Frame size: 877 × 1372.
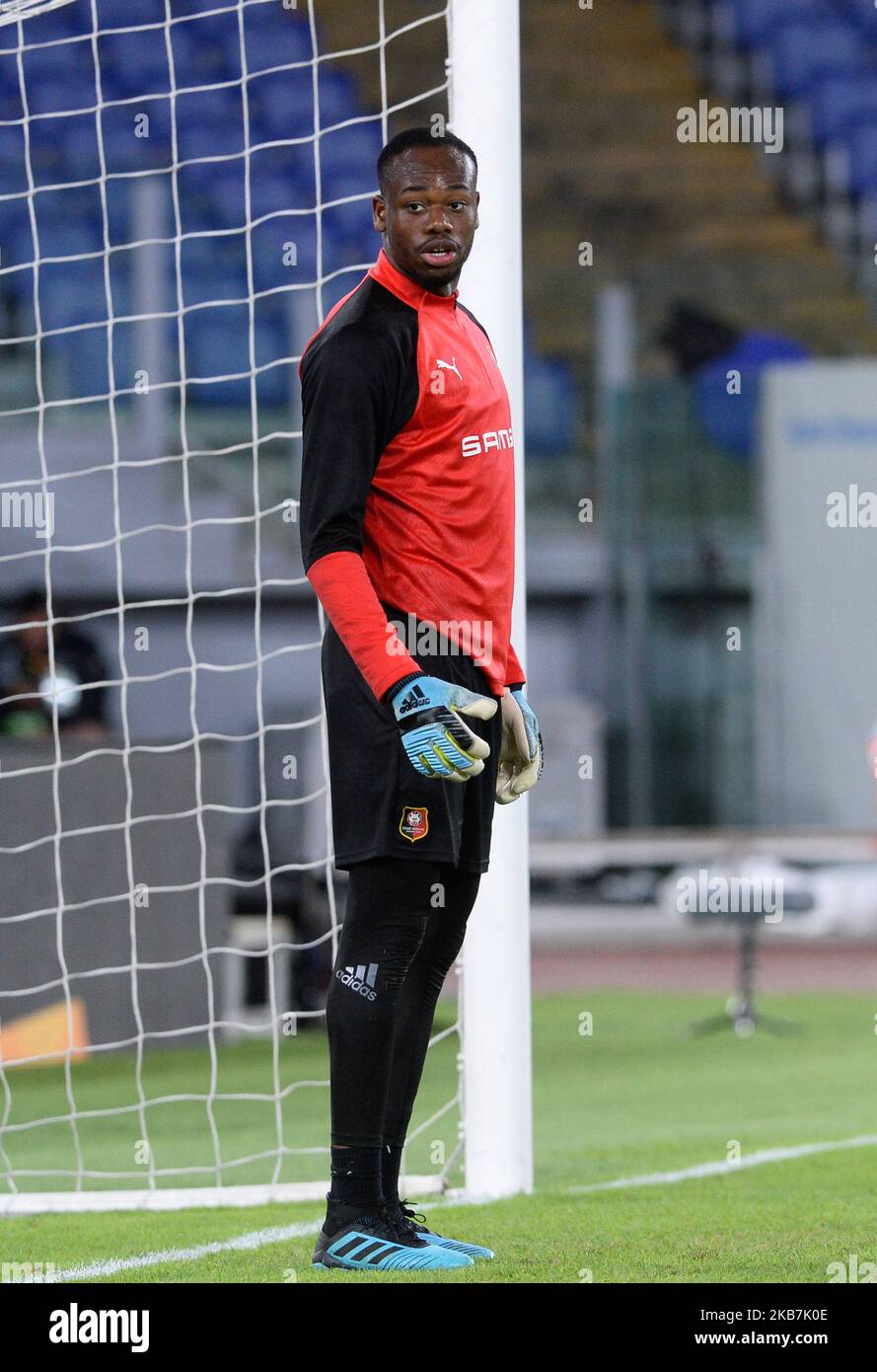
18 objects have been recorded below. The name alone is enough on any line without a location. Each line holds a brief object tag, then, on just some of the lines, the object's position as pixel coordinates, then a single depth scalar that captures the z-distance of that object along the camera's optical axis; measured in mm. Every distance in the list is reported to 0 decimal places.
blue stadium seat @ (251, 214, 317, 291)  13398
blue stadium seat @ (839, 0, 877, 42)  14273
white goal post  3738
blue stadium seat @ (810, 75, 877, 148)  14102
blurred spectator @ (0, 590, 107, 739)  7691
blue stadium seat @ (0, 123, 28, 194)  13109
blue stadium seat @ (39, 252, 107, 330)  13188
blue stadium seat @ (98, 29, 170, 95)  13406
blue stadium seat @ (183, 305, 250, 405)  13414
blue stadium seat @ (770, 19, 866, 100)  14234
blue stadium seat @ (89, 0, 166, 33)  12555
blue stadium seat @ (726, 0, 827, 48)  14320
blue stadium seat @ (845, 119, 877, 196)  14039
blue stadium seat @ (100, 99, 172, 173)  13438
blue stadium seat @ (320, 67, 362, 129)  14219
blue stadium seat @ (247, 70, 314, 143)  14117
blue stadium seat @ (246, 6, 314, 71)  13633
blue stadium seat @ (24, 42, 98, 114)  13250
